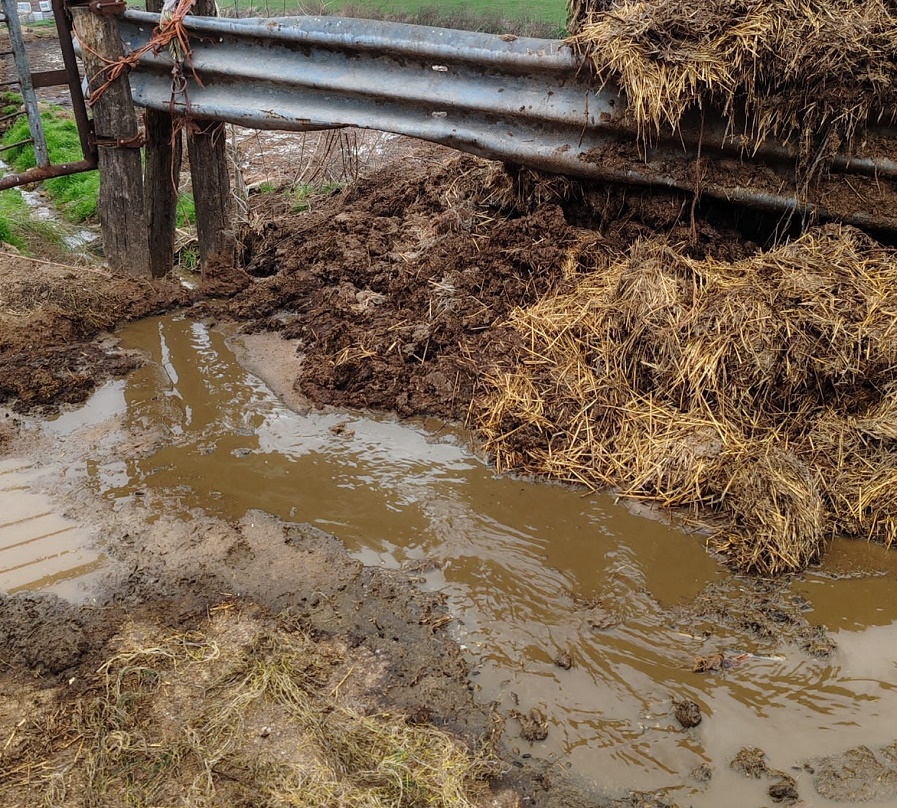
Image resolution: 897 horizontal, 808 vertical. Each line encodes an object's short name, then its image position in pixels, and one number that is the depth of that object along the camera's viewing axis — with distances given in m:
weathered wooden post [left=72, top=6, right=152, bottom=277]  5.75
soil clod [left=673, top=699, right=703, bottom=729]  3.15
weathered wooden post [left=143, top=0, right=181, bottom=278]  6.19
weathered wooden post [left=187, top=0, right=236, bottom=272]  6.19
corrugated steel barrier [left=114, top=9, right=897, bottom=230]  5.07
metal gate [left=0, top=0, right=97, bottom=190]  5.64
